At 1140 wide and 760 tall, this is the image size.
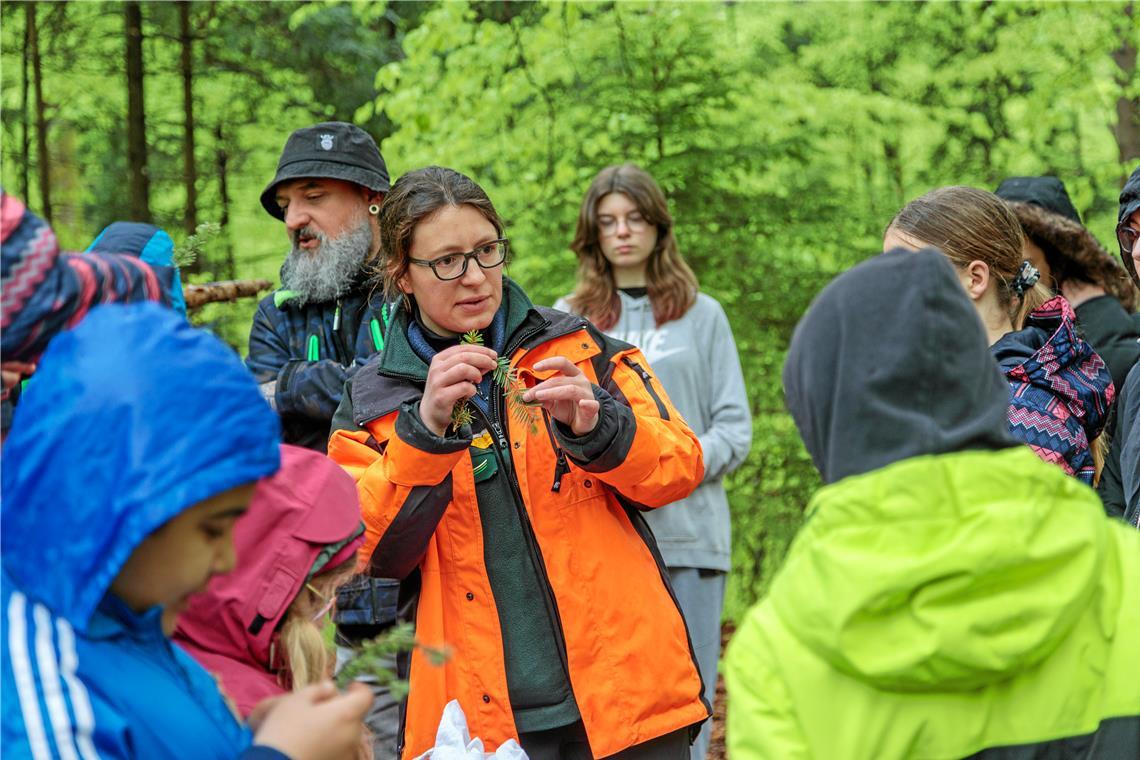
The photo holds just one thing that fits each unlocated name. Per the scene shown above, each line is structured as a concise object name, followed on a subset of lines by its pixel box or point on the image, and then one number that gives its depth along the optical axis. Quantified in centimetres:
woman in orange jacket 282
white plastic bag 264
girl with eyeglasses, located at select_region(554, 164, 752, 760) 518
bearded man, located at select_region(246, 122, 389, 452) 378
